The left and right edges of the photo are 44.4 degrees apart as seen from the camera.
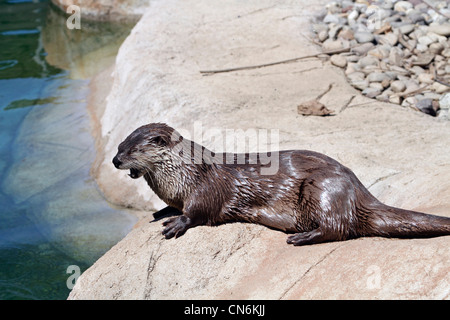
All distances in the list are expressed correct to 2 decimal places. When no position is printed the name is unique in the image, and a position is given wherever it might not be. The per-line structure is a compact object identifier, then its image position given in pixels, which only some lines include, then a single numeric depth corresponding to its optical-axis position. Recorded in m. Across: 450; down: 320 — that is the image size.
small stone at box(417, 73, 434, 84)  6.51
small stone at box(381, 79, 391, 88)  6.35
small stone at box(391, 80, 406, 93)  6.25
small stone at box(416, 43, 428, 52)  7.18
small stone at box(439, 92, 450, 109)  5.89
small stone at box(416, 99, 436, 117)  5.80
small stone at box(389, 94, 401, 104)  6.06
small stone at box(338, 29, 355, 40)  7.53
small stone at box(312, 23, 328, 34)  7.76
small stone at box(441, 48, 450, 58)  7.05
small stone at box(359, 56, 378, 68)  6.86
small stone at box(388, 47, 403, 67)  6.92
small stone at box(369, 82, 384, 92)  6.28
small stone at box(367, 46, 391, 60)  7.05
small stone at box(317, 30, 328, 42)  7.57
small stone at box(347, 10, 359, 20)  7.98
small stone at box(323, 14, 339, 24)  7.96
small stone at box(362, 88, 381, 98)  6.15
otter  3.26
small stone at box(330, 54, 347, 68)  6.91
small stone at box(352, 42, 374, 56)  7.17
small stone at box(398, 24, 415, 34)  7.49
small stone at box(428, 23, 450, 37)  7.31
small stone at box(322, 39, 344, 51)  7.28
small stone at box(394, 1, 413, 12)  8.09
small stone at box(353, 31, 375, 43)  7.34
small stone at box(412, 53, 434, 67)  6.88
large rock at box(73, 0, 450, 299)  2.77
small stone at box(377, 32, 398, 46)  7.31
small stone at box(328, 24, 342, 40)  7.58
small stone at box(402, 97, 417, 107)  6.02
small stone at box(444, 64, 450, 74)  6.68
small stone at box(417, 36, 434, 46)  7.26
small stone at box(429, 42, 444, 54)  7.14
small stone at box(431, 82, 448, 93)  6.31
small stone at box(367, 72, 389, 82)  6.42
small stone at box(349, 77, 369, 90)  6.32
